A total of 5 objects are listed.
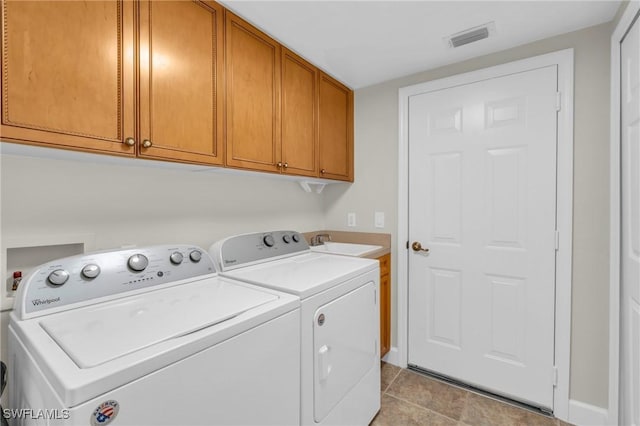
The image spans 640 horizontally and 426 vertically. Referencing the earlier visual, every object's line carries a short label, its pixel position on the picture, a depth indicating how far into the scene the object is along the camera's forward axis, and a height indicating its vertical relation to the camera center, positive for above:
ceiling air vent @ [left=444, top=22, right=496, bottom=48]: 1.71 +1.04
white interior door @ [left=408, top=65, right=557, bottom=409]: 1.85 -0.16
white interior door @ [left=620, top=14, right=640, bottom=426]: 1.38 -0.09
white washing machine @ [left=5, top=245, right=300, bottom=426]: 0.66 -0.35
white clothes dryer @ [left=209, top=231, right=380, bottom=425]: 1.23 -0.49
